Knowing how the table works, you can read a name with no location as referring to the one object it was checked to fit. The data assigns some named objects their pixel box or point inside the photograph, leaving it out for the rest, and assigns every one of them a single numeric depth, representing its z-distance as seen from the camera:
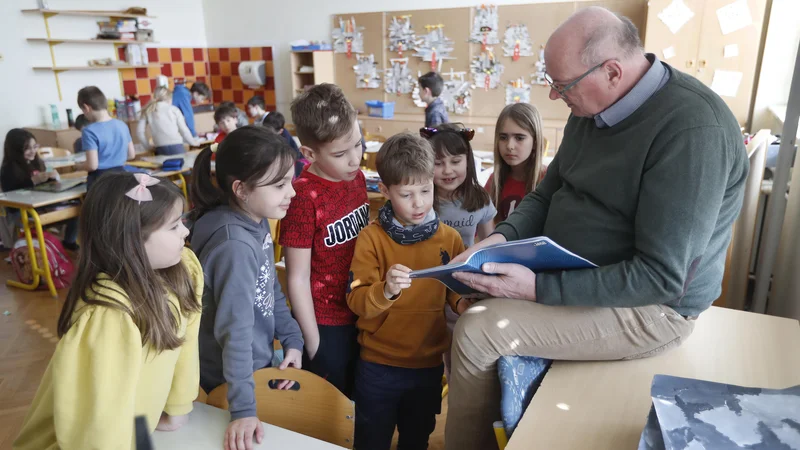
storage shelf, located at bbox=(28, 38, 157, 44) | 6.10
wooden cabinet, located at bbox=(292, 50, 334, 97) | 6.85
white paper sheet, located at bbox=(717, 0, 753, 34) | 4.62
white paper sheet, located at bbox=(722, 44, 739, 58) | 4.70
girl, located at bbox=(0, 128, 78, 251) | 4.30
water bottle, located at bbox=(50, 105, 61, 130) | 6.09
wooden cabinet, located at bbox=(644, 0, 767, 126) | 4.64
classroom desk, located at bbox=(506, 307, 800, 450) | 1.18
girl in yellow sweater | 1.02
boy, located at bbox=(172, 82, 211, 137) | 6.54
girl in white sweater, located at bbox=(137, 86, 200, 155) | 5.37
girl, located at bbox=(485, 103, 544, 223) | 2.35
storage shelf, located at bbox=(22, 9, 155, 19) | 5.96
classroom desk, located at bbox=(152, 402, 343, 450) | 1.20
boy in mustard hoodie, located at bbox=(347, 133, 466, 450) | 1.62
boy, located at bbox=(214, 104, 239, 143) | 5.02
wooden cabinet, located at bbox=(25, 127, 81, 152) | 5.75
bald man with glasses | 1.25
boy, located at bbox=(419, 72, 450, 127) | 4.73
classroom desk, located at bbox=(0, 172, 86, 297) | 3.83
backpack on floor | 4.12
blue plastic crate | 6.59
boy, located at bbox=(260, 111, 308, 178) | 4.48
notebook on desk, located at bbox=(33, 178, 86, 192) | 4.12
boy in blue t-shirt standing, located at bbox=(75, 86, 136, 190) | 4.33
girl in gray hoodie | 1.34
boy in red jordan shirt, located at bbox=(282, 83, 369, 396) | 1.67
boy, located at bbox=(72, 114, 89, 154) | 5.33
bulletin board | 5.68
